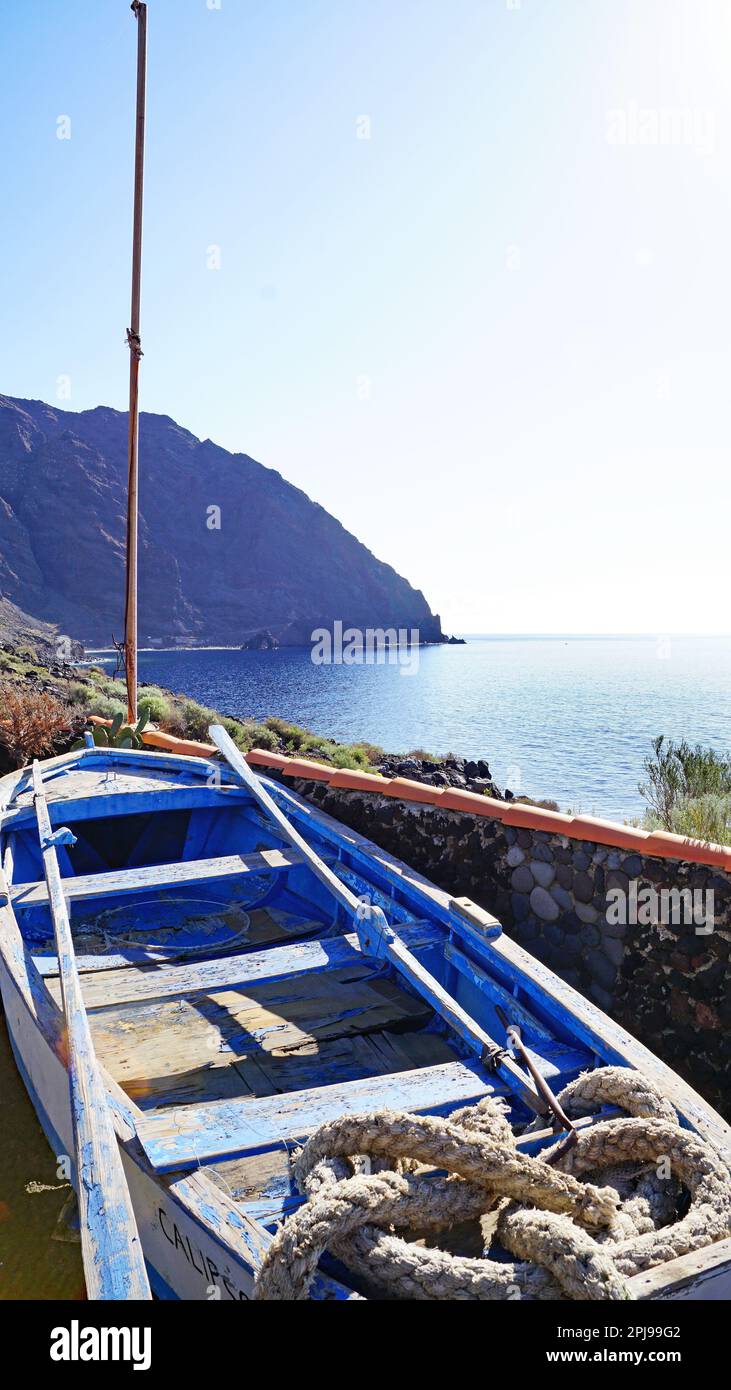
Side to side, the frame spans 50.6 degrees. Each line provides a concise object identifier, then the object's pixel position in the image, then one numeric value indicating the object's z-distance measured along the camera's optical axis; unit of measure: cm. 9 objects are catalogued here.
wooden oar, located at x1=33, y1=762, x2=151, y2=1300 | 175
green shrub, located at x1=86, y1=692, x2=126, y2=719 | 1460
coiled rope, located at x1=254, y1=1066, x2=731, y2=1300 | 184
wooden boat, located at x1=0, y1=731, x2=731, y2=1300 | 233
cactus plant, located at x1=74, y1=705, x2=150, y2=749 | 820
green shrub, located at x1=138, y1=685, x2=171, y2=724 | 1427
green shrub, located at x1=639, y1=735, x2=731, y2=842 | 673
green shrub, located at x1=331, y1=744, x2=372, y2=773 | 1265
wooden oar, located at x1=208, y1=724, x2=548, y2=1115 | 281
